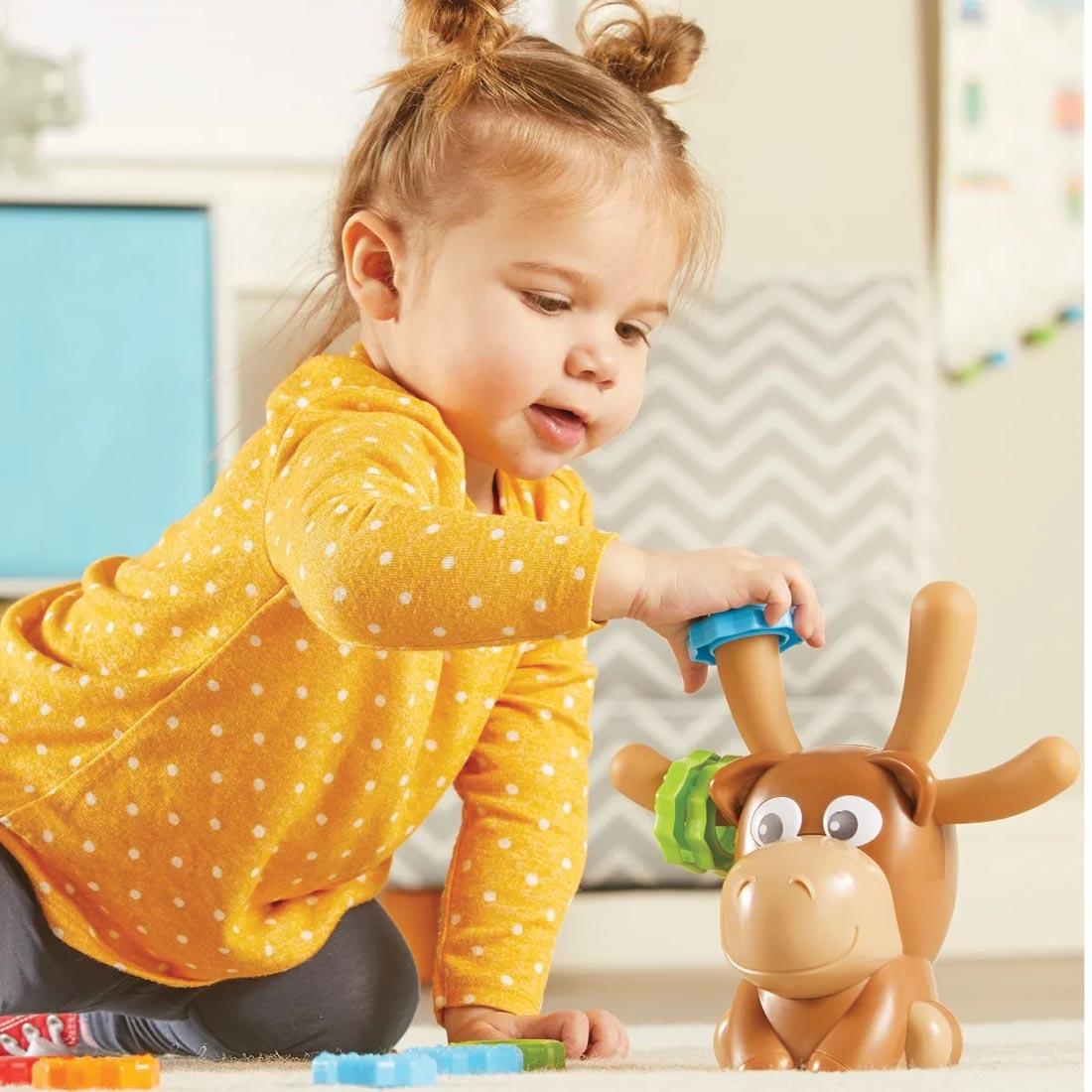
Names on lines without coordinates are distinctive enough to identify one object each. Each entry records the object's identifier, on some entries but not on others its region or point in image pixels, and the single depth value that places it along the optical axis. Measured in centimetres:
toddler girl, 128
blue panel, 222
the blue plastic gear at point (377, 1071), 111
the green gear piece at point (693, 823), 123
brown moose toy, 115
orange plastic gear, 114
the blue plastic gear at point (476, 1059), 119
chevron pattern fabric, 248
